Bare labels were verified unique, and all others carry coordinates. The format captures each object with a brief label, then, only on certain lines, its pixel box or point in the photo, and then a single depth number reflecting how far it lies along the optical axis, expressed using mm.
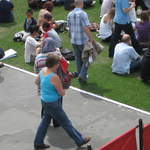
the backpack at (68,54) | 12766
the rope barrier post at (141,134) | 6417
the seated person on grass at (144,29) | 12580
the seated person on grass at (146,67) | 10711
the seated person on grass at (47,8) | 13383
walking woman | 7836
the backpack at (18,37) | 14609
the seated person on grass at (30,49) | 12836
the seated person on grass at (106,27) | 13500
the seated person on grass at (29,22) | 14361
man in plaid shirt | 10555
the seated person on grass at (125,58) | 11391
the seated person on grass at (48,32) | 10412
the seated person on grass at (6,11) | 16475
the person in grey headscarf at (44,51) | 9148
